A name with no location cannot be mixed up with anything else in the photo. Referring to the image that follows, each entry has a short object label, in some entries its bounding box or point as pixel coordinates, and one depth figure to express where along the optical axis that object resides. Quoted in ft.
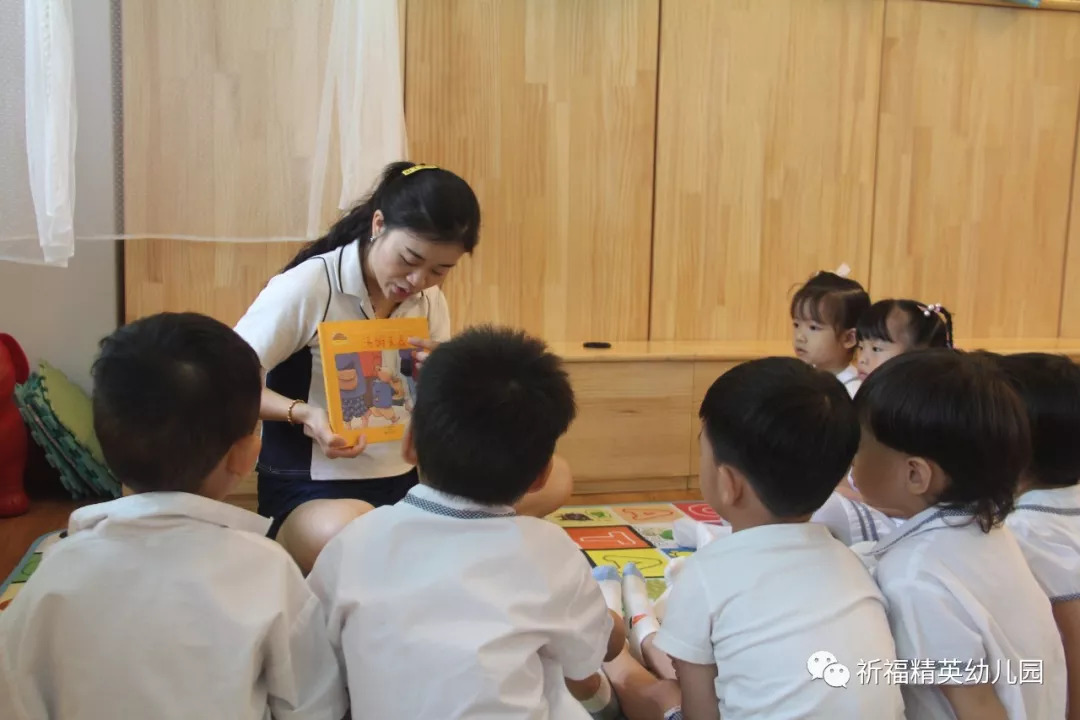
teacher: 4.91
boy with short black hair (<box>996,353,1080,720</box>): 3.95
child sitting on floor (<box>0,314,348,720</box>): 2.66
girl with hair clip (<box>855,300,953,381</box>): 6.83
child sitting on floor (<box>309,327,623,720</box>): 2.93
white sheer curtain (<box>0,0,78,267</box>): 6.42
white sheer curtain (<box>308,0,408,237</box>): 7.86
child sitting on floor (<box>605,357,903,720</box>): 3.12
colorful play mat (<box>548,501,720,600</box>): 6.89
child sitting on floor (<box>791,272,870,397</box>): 7.52
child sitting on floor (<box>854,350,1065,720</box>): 3.31
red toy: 7.63
